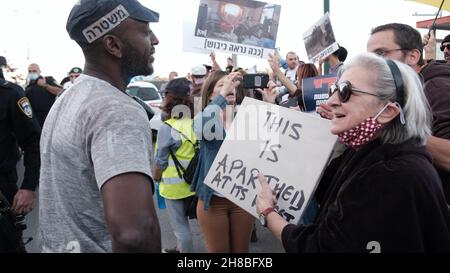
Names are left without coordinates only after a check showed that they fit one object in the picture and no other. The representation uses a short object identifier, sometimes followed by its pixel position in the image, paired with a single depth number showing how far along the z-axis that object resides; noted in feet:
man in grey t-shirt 4.35
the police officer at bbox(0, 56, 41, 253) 11.26
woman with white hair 5.26
